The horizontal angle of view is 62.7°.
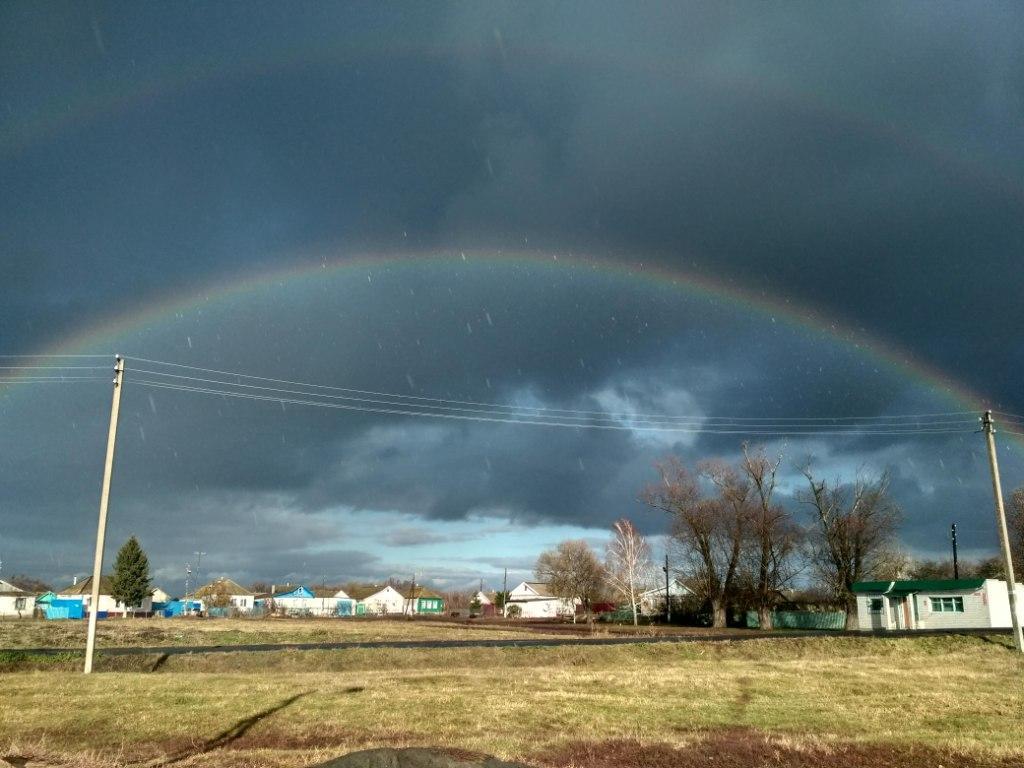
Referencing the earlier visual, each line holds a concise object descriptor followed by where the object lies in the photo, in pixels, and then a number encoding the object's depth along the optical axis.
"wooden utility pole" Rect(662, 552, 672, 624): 85.49
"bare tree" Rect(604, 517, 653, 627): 81.25
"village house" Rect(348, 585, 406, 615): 166.75
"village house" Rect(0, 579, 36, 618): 119.03
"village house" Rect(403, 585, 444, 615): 168.23
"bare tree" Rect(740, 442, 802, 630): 76.75
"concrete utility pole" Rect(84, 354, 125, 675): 27.84
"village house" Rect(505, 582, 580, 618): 135.68
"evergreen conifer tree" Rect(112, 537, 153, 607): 114.81
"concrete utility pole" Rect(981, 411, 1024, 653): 37.72
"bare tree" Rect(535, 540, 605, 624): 102.44
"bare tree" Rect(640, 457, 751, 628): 78.06
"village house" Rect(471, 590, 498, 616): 149.44
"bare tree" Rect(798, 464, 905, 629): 78.69
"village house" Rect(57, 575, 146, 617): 121.59
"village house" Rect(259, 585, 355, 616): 140.88
